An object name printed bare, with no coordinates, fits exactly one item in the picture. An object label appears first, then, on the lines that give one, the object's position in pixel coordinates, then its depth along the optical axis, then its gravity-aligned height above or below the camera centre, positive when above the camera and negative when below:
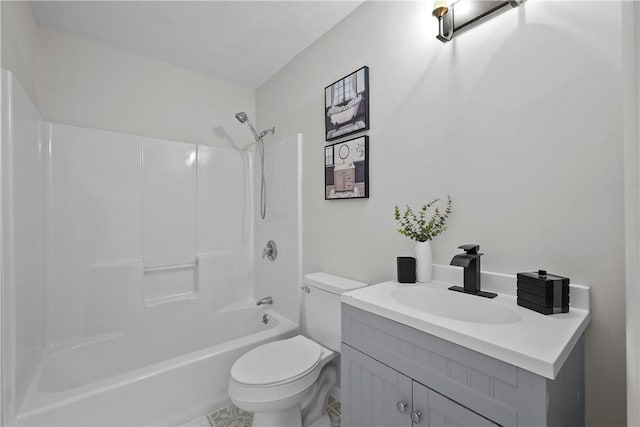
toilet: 1.32 -0.79
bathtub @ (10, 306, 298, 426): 1.34 -0.93
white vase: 1.32 -0.22
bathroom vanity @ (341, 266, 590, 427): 0.71 -0.43
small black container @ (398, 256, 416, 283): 1.34 -0.27
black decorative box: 0.91 -0.26
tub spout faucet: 2.36 -0.72
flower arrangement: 1.31 -0.04
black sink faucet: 1.10 -0.23
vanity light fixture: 1.16 +0.87
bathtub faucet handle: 2.43 -0.32
